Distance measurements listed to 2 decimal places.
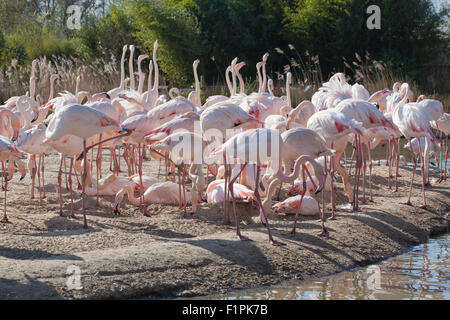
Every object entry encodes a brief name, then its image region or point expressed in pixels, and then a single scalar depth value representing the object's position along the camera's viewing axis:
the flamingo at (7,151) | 5.93
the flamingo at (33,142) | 6.66
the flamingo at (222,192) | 6.46
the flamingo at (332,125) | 6.10
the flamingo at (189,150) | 6.24
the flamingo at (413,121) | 7.16
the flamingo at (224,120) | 6.16
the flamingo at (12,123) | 6.81
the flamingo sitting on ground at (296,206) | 6.47
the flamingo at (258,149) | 5.40
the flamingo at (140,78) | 10.04
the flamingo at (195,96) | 9.36
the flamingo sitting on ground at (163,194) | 6.94
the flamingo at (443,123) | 8.85
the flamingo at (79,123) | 5.70
